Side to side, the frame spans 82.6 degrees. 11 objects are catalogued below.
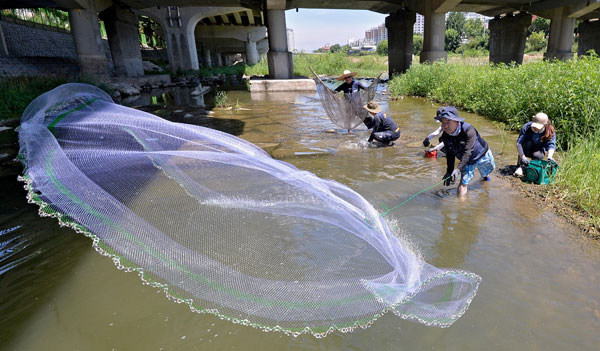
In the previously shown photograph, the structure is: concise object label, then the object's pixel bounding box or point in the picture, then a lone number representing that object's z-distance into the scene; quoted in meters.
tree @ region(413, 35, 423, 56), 69.66
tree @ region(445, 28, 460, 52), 64.31
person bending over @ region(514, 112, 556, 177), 4.21
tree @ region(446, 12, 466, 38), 70.12
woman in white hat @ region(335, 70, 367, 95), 7.52
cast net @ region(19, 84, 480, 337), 1.99
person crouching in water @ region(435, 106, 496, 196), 3.80
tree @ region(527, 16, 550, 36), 55.81
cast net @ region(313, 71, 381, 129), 7.22
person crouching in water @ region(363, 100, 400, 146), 6.37
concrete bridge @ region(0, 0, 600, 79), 14.55
